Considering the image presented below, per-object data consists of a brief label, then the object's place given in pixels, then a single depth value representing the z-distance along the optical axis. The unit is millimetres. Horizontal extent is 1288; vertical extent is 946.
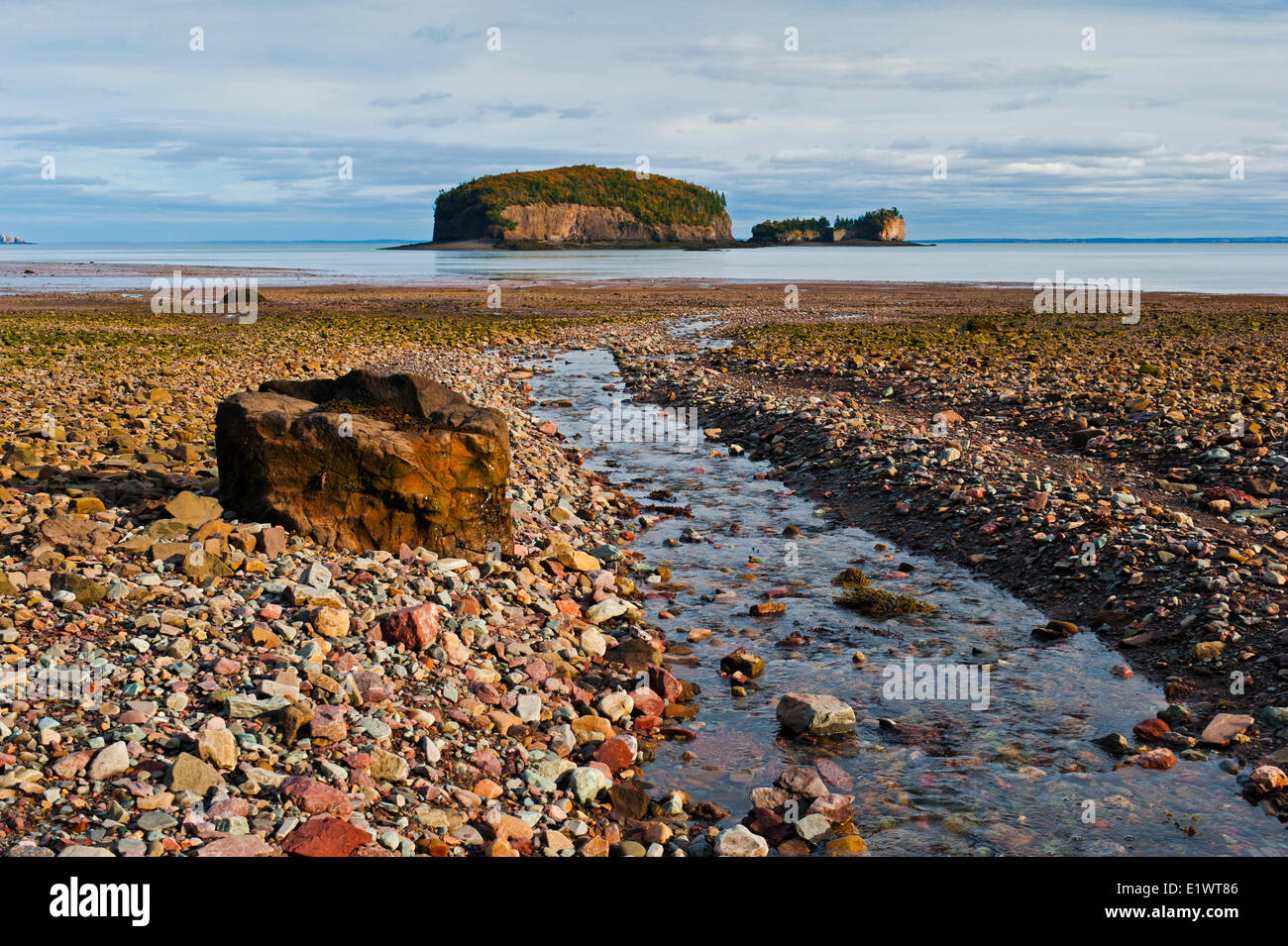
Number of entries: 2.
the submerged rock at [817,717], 7867
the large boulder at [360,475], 10289
